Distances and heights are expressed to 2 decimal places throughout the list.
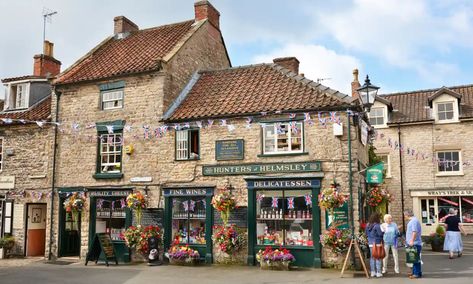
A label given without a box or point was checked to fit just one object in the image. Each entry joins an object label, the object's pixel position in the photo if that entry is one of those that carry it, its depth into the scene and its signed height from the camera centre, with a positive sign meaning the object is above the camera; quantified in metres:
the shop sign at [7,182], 19.90 +0.67
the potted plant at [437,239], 19.30 -1.77
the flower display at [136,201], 16.30 -0.12
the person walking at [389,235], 13.23 -1.09
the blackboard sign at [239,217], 15.49 -0.66
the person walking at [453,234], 16.40 -1.34
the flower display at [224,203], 15.06 -0.18
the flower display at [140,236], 15.90 -1.32
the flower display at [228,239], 14.95 -1.35
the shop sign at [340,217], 14.22 -0.61
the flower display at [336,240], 13.66 -1.26
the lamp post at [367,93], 13.02 +2.90
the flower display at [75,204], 17.41 -0.24
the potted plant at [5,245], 18.78 -1.92
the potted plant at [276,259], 14.16 -1.88
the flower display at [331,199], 13.69 -0.06
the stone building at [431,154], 26.47 +2.48
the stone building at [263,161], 14.63 +1.21
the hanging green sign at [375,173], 13.95 +0.71
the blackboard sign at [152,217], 16.69 -0.70
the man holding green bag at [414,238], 12.50 -1.11
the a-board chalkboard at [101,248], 16.34 -1.80
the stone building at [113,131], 17.41 +2.57
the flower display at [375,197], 16.70 +0.00
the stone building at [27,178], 19.23 +0.84
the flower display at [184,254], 15.48 -1.88
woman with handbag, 12.63 -1.31
